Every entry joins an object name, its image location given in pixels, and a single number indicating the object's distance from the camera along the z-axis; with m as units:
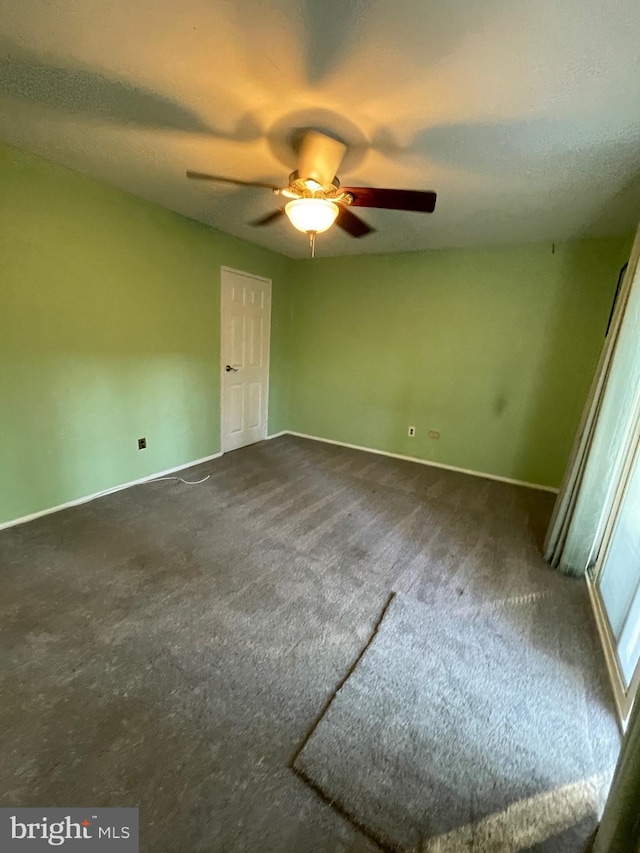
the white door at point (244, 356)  3.91
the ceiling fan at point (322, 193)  1.77
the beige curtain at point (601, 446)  1.94
